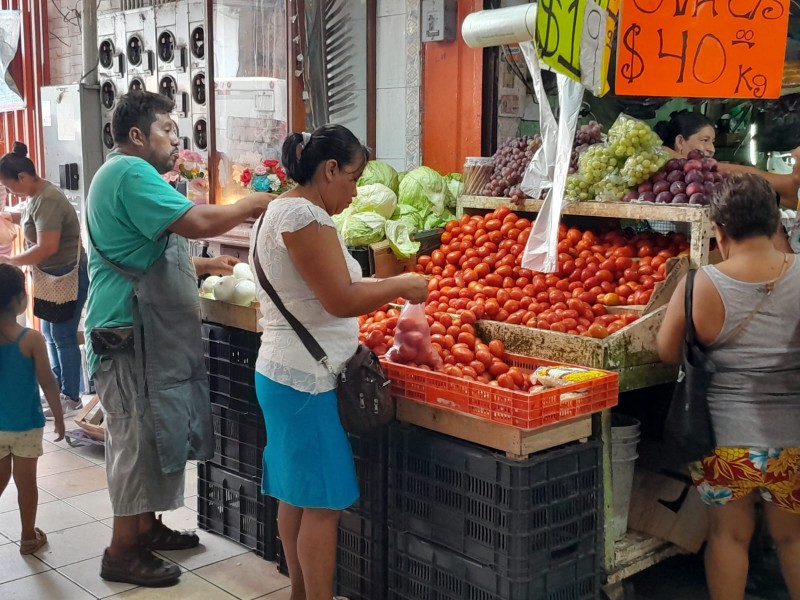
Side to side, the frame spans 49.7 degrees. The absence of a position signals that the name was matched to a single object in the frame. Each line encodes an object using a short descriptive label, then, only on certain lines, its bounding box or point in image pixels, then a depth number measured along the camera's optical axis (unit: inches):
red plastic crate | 109.1
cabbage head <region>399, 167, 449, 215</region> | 199.5
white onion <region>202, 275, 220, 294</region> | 167.3
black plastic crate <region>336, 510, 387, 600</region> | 134.5
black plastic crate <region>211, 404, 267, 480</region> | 155.7
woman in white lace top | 108.2
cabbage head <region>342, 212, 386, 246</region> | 183.9
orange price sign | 146.9
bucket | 134.1
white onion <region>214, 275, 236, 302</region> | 154.3
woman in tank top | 114.7
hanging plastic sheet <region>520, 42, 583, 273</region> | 145.4
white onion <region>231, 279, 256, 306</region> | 152.9
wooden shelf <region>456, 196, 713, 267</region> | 142.0
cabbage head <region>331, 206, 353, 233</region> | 190.2
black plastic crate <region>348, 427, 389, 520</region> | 131.5
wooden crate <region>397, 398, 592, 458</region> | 111.1
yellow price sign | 130.6
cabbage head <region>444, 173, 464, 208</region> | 200.4
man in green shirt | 138.7
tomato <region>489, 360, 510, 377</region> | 130.6
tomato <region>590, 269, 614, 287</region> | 151.2
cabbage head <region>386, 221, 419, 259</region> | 182.5
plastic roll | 159.9
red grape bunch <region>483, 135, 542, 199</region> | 174.9
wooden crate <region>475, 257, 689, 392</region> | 128.3
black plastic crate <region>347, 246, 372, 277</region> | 183.2
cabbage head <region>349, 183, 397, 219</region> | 194.2
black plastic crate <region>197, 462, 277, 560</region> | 157.4
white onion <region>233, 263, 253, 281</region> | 157.8
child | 156.1
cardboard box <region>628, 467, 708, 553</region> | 139.9
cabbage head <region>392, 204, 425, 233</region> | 197.0
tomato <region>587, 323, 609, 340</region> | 132.4
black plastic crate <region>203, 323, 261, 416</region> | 155.0
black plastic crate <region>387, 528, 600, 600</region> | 114.8
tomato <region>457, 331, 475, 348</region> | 137.3
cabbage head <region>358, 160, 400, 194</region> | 210.2
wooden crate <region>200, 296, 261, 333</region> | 151.0
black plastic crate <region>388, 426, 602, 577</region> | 112.1
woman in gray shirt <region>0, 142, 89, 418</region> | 229.6
